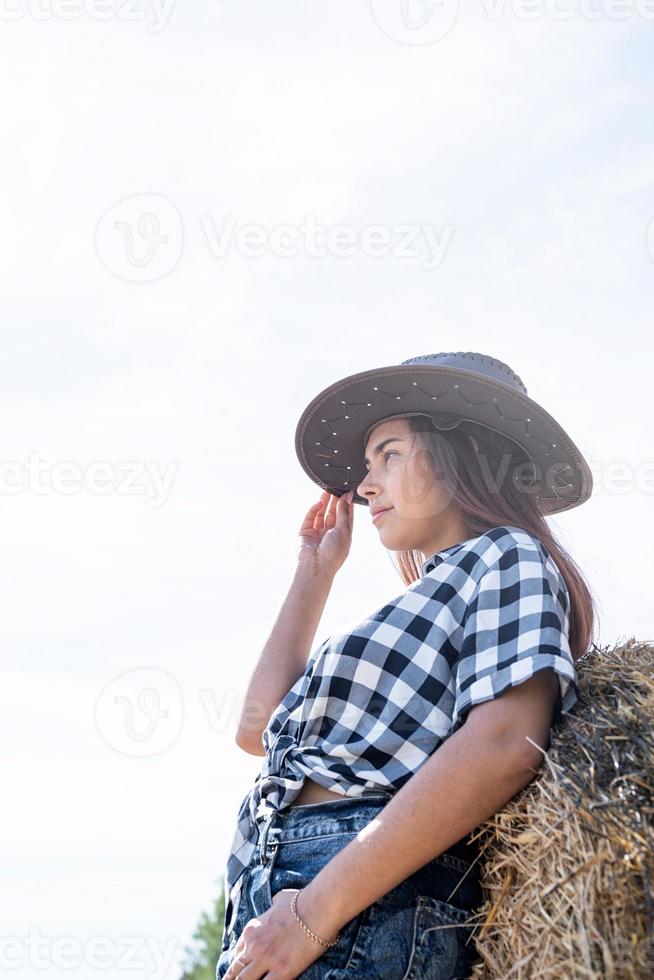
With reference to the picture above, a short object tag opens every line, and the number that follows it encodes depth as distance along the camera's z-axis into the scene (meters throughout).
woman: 2.43
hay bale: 2.05
